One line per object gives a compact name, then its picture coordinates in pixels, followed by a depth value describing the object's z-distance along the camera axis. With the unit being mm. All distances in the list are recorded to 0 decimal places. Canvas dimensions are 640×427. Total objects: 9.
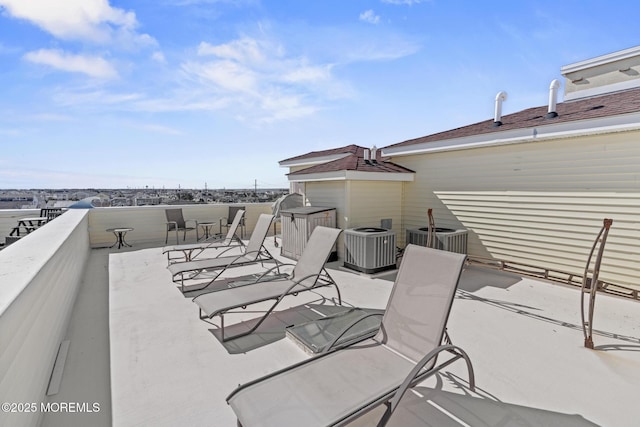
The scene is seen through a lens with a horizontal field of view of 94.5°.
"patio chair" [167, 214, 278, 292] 5301
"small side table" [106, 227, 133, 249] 8612
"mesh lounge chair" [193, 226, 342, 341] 3621
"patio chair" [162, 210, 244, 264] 6710
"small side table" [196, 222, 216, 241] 9677
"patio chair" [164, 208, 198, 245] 9531
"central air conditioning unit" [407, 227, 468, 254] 6175
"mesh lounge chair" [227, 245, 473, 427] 1852
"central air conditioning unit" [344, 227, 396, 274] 6031
